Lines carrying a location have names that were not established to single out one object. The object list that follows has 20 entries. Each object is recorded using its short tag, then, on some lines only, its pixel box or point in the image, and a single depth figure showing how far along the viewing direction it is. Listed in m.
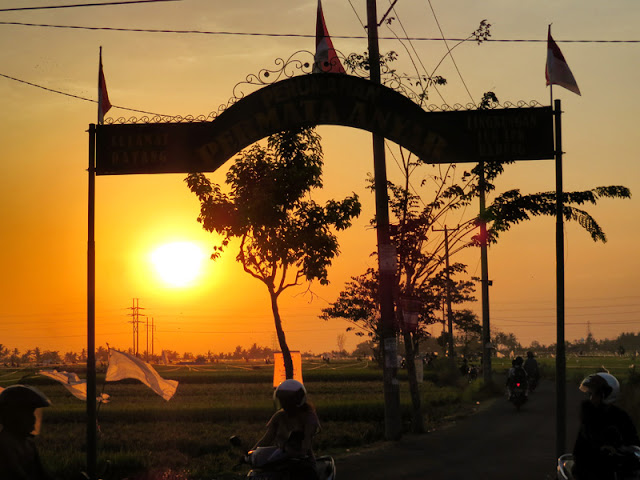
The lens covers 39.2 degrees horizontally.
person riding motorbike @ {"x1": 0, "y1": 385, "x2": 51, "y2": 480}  6.57
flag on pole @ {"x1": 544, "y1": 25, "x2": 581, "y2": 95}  18.34
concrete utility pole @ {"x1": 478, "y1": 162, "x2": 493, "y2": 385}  46.56
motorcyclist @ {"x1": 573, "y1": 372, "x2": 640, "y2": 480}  9.88
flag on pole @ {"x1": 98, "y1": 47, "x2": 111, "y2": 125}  18.20
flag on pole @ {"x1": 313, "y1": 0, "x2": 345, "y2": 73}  18.40
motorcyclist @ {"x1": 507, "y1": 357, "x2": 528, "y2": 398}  33.53
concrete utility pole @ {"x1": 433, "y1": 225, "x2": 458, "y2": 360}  68.50
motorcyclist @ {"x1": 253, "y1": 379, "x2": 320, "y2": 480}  9.95
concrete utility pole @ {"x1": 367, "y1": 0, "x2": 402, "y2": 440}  22.61
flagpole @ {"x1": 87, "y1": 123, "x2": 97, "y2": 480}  16.23
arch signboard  17.41
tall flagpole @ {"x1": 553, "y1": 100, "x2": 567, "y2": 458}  16.86
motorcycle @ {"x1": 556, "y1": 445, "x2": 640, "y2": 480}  9.65
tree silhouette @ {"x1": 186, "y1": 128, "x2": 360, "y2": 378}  30.27
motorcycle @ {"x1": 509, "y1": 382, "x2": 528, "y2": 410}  33.34
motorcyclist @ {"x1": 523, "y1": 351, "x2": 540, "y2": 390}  44.08
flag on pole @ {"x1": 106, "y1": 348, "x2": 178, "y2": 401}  16.25
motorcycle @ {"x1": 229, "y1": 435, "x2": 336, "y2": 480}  9.85
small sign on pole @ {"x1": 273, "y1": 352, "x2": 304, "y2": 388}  23.92
